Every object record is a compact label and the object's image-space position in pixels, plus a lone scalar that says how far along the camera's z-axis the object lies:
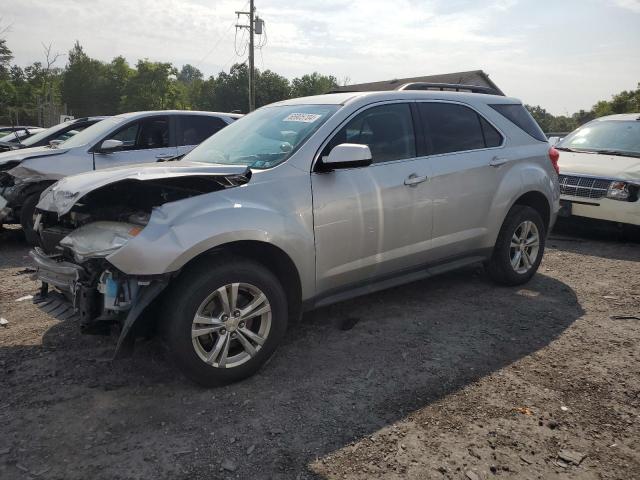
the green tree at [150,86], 55.75
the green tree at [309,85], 70.12
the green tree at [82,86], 61.56
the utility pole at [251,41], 28.44
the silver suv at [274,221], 2.95
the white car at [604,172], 6.86
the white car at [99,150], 6.51
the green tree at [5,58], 34.26
